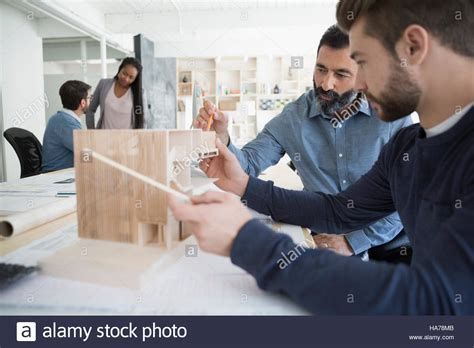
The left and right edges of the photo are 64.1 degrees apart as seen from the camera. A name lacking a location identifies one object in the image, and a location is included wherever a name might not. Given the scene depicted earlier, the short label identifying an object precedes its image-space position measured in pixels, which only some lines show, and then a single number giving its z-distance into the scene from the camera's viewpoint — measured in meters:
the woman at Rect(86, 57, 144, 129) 2.84
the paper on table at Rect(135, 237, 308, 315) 0.54
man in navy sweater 0.49
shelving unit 6.66
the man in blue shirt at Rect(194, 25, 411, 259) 1.27
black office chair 2.43
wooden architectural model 0.68
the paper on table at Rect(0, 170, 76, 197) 1.29
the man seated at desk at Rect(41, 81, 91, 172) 2.06
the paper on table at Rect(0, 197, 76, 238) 0.80
